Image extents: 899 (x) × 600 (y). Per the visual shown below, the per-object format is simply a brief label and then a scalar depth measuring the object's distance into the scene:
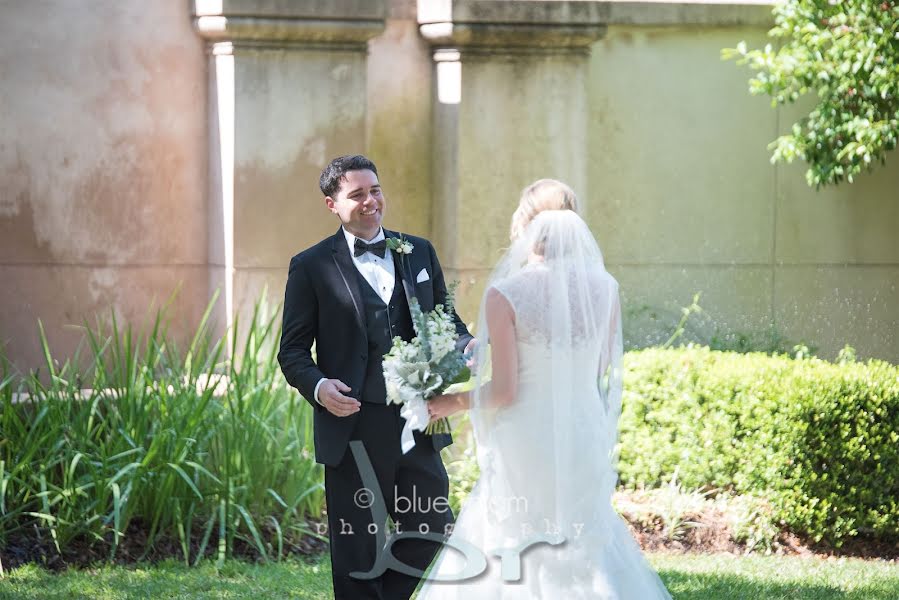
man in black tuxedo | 9.70
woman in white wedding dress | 9.08
